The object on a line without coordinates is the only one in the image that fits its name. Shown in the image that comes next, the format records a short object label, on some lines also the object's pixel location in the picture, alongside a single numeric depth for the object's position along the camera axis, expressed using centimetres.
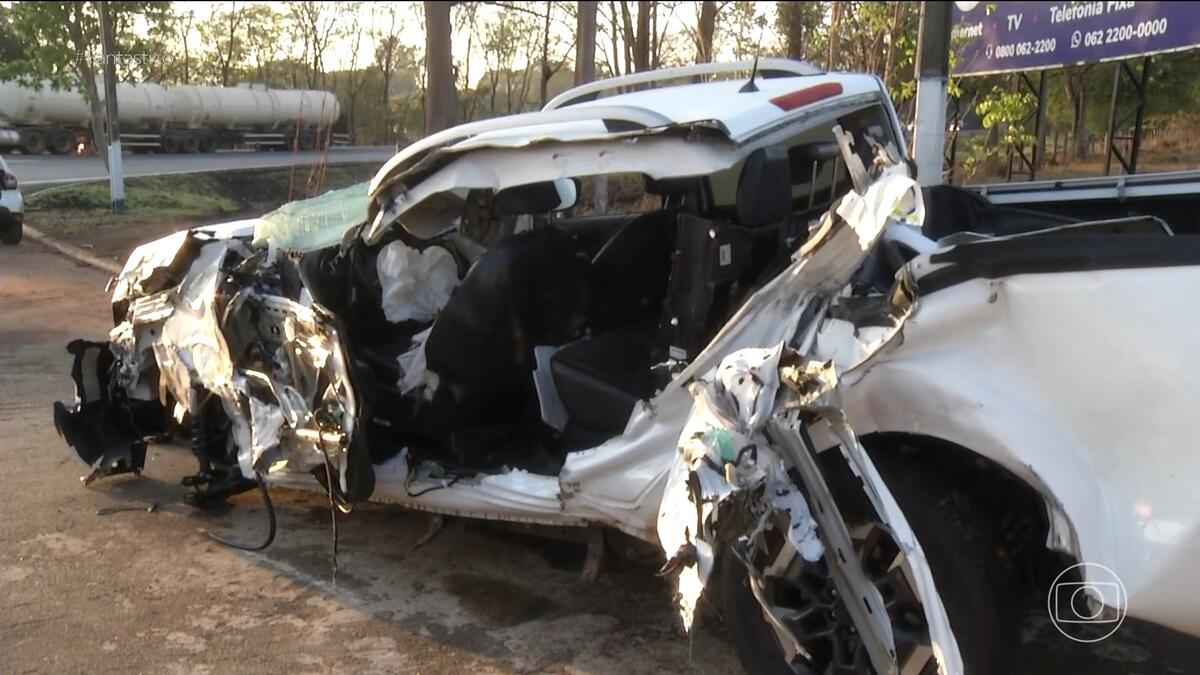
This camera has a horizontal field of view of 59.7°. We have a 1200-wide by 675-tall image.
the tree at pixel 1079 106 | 1491
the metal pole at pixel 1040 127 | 1170
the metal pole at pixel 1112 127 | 1106
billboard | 1022
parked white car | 1377
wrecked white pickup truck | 243
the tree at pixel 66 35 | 1719
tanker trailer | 3247
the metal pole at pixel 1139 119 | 1016
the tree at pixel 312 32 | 3994
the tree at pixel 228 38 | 3800
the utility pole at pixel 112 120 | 1596
